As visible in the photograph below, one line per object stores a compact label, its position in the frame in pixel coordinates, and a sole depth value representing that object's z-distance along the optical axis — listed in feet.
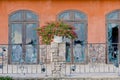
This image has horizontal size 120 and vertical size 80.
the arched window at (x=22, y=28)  55.36
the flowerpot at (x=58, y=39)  38.81
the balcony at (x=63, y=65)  38.63
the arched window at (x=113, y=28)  55.47
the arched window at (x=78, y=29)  54.75
